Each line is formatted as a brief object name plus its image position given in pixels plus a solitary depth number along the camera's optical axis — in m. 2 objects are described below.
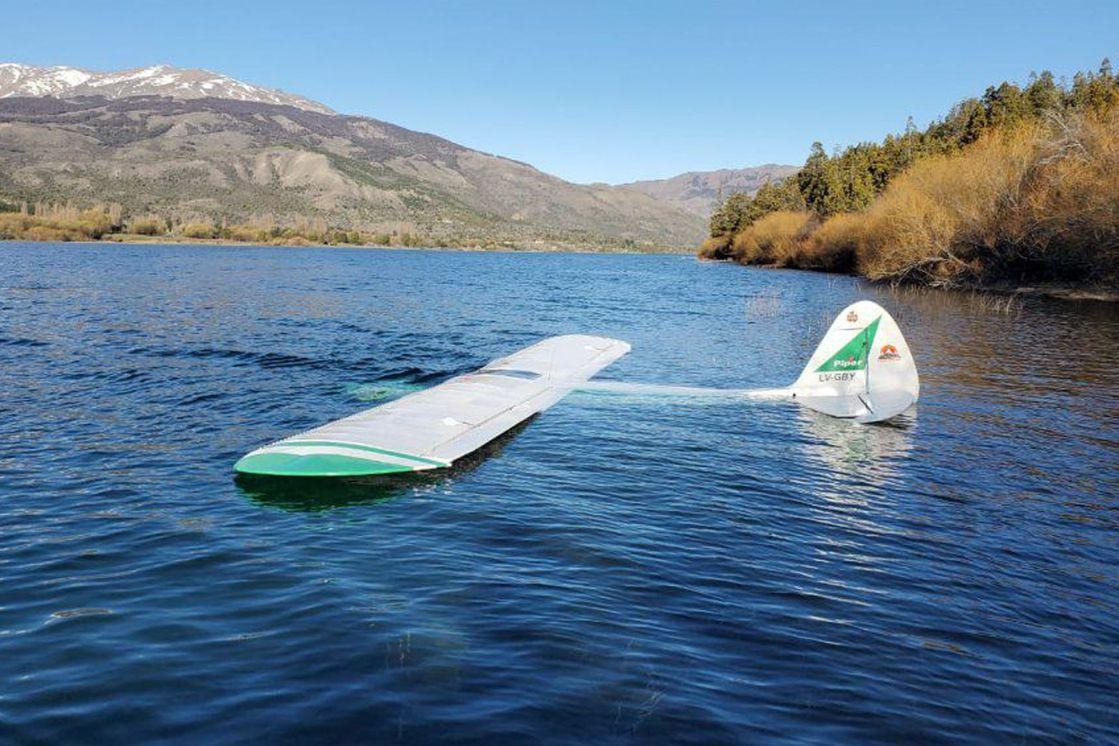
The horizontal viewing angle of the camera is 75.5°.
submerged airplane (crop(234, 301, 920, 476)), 12.73
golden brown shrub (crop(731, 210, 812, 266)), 120.50
